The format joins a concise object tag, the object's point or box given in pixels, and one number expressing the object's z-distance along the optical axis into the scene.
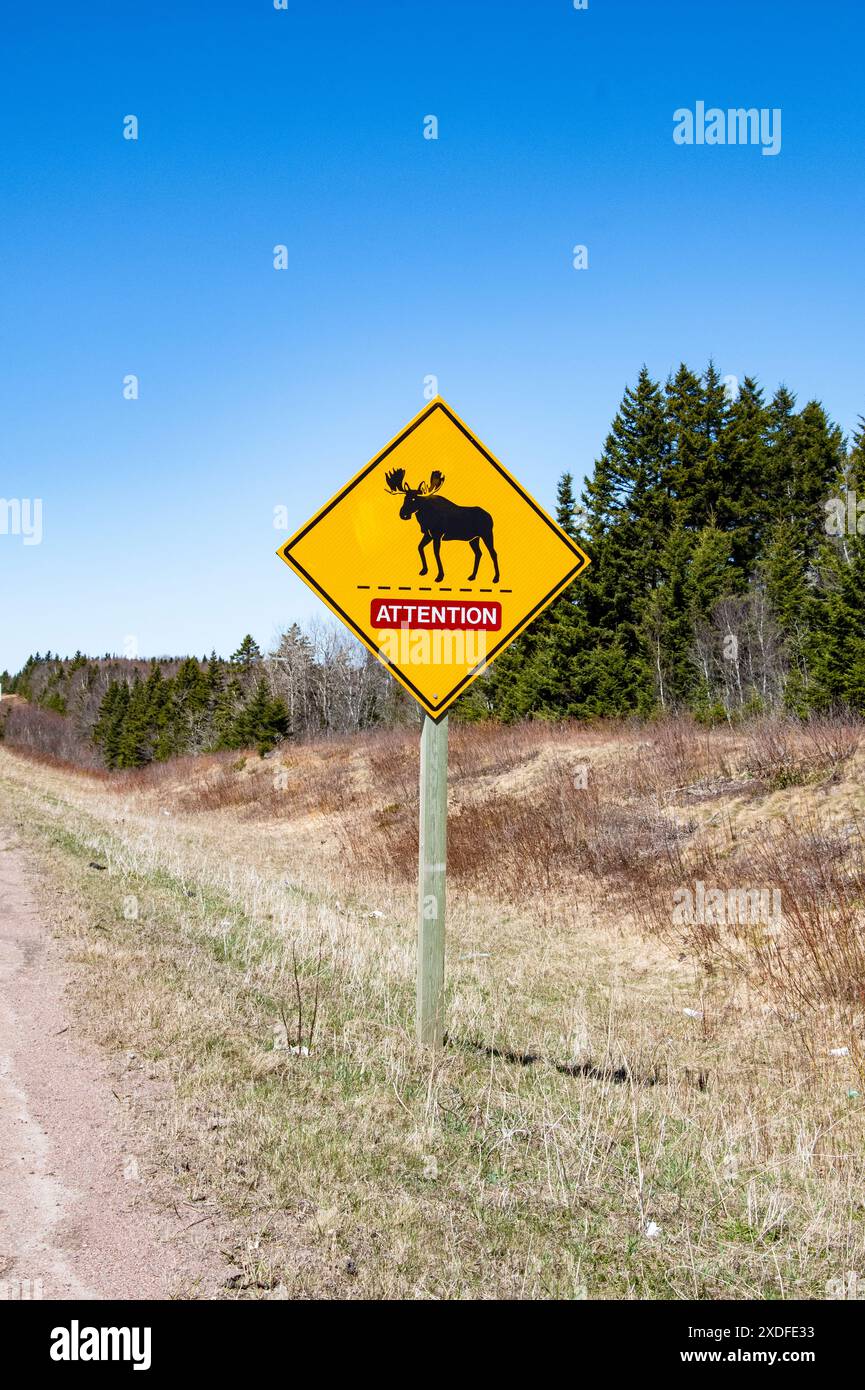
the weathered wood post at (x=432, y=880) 5.11
